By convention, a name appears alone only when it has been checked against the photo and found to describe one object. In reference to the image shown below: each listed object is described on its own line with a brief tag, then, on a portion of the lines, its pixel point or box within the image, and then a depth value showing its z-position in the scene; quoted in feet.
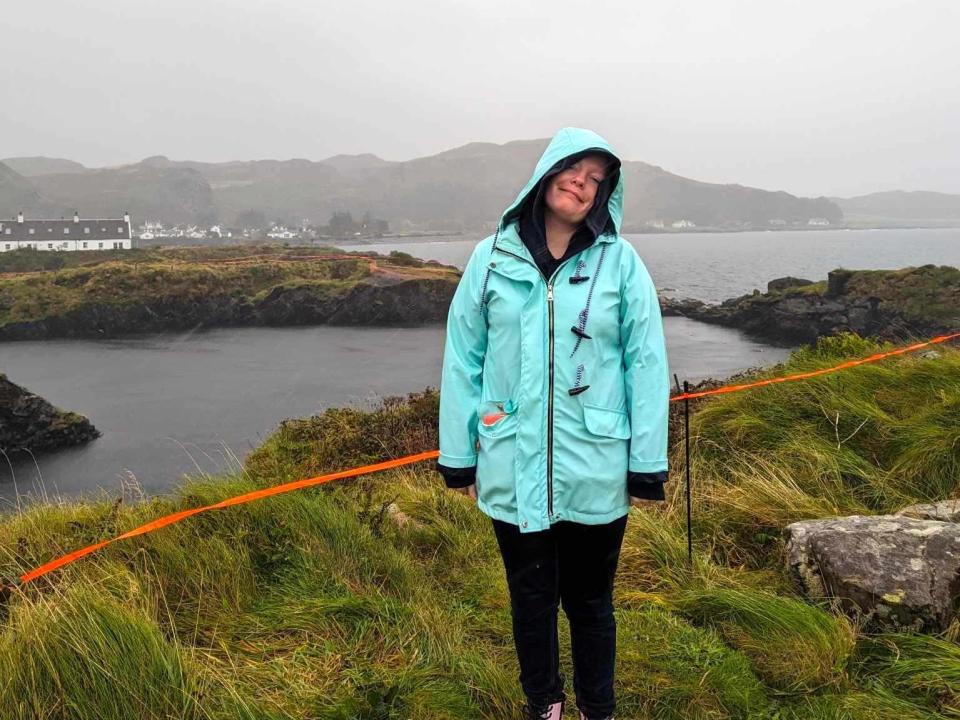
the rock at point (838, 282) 86.63
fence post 11.20
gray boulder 8.59
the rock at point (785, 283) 108.47
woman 6.10
